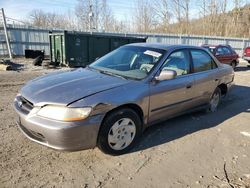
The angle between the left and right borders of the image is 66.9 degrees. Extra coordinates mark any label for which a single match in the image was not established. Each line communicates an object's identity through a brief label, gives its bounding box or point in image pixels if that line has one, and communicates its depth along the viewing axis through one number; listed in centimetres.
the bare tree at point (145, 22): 3203
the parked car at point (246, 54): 1264
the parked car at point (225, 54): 1044
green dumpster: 956
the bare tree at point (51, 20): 3290
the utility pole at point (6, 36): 1177
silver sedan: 239
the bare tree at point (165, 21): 3136
